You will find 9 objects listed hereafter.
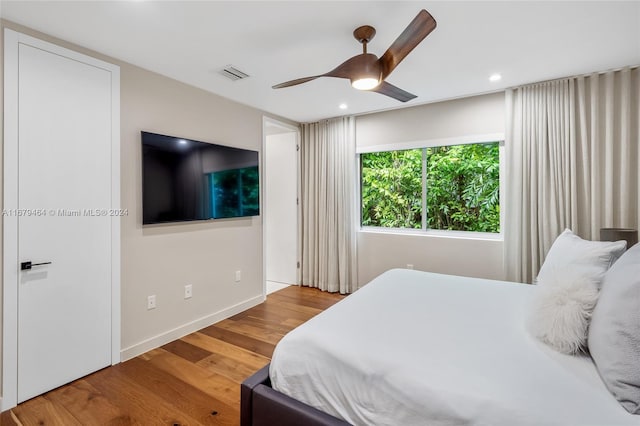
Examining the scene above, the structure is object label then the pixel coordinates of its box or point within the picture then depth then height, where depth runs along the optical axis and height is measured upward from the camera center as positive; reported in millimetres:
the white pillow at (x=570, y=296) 1262 -348
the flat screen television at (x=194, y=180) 2742 +356
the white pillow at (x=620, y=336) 995 -413
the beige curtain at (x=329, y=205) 4312 +148
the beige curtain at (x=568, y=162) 2736 +498
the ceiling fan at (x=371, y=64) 1756 +962
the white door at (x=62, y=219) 2051 -20
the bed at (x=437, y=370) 1036 -601
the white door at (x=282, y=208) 4789 +117
